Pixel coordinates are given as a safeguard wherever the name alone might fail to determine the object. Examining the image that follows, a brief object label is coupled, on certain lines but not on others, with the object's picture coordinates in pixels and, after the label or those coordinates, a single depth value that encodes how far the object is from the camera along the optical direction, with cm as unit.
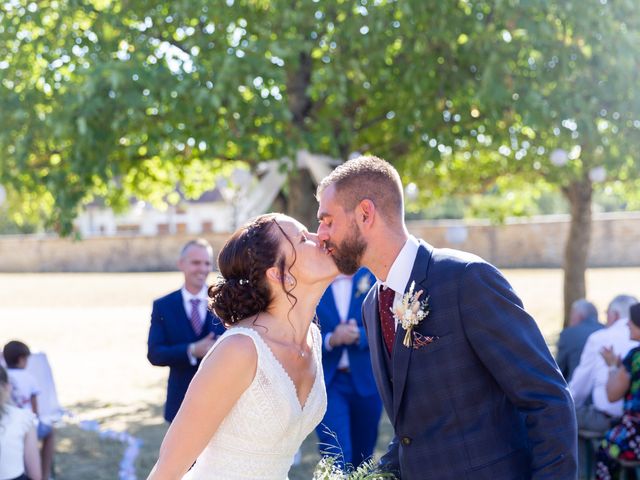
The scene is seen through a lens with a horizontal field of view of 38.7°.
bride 284
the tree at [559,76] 946
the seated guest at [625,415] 619
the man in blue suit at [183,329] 621
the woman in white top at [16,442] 546
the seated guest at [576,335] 789
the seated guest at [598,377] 677
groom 278
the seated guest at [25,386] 728
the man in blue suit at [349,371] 619
